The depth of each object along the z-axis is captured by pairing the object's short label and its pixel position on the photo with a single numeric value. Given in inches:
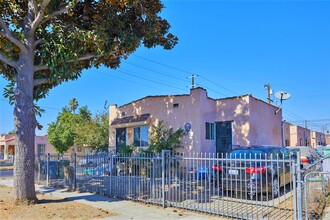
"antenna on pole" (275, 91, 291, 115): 672.4
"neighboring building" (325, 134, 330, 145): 2291.6
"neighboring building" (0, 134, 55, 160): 1940.2
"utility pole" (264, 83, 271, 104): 1140.6
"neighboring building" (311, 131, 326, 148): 1804.9
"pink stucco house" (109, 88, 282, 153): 645.9
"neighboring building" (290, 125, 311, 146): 1243.2
